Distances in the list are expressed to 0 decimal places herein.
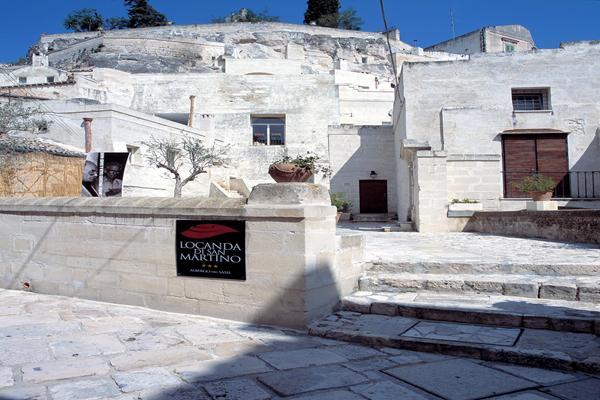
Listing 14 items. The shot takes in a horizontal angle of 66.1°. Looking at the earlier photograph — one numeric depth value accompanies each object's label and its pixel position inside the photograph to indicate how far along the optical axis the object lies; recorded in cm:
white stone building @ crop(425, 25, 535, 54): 4484
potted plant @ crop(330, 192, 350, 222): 1915
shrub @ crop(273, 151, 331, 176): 2209
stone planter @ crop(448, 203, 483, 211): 1168
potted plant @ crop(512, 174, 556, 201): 1130
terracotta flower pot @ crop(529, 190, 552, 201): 1135
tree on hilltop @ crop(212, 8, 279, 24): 7000
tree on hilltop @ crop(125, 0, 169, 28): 6569
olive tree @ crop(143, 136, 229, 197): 1972
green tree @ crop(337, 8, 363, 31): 6656
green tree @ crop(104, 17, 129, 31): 6674
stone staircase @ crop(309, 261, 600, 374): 370
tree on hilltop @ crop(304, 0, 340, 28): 6731
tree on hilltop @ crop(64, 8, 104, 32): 6781
